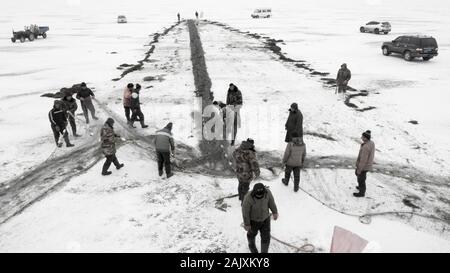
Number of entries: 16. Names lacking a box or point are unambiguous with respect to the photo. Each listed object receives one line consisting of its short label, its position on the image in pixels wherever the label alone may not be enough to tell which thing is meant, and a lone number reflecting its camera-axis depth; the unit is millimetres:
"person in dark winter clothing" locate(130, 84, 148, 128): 11359
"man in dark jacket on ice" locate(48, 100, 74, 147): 10023
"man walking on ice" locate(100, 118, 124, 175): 8703
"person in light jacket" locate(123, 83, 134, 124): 11374
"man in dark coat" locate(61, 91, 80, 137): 10750
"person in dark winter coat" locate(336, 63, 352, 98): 14812
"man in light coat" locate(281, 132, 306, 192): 7703
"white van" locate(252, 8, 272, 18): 56438
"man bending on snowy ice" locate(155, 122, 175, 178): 8391
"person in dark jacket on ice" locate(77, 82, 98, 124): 11719
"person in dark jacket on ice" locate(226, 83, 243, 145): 11086
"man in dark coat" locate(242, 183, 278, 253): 5541
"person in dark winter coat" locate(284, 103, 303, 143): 9329
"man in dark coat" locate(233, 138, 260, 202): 7048
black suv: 21734
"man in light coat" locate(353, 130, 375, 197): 7578
